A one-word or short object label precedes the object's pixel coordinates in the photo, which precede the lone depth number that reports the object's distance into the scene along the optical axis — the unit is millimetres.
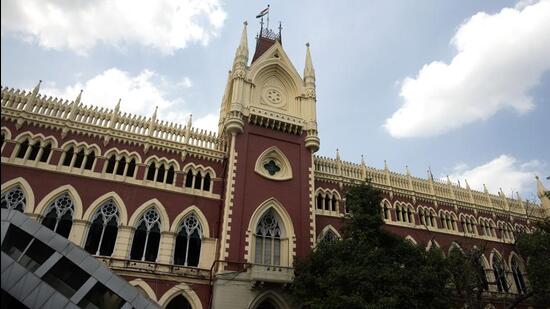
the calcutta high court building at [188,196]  17062
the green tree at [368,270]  14492
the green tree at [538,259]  20781
